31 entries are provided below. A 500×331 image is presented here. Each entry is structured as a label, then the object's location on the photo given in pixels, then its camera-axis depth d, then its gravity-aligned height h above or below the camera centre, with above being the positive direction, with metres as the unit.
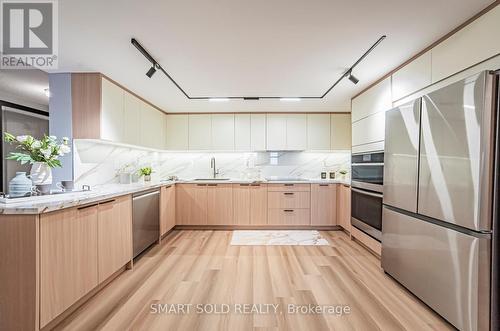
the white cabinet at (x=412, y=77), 2.13 +0.91
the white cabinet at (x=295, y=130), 4.61 +0.62
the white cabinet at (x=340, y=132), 4.59 +0.65
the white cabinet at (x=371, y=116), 2.79 +0.68
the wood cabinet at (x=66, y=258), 1.49 -0.72
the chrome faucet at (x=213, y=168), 4.81 -0.12
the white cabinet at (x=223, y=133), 4.59 +0.61
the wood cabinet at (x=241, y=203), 4.14 -0.75
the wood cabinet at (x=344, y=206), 3.68 -0.74
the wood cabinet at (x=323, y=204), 4.14 -0.76
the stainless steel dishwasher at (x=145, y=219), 2.68 -0.75
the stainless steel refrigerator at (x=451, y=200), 1.40 -0.27
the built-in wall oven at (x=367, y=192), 2.71 -0.38
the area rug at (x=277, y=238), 3.43 -1.23
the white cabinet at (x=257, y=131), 4.59 +0.66
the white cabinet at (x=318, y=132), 4.60 +0.65
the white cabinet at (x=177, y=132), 4.63 +0.63
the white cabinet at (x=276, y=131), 4.60 +0.66
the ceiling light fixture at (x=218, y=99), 3.70 +1.06
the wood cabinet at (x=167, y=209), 3.49 -0.77
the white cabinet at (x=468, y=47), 1.55 +0.92
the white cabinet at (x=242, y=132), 4.59 +0.64
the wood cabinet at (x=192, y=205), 4.12 -0.79
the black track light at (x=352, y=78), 2.57 +0.99
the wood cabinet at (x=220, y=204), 4.13 -0.77
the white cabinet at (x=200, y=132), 4.61 +0.63
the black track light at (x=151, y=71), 2.33 +0.95
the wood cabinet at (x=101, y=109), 2.67 +0.67
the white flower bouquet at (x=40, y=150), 1.88 +0.11
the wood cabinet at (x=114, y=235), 2.06 -0.74
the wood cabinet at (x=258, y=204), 4.13 -0.77
